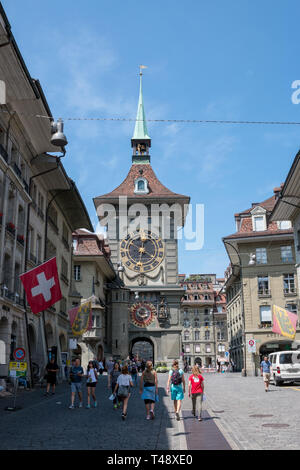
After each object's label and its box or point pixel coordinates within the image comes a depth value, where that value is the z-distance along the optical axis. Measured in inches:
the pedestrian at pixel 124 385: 641.0
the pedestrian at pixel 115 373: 795.4
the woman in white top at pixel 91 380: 762.8
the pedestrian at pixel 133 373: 1346.0
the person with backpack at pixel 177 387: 611.5
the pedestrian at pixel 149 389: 610.2
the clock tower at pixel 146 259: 2539.4
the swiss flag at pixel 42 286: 914.1
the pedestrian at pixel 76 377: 746.2
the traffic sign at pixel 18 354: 721.6
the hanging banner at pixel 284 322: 1299.2
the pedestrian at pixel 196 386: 634.2
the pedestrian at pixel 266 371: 1013.8
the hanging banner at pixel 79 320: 1369.3
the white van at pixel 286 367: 1147.3
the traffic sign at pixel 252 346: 1581.7
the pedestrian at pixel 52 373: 949.8
